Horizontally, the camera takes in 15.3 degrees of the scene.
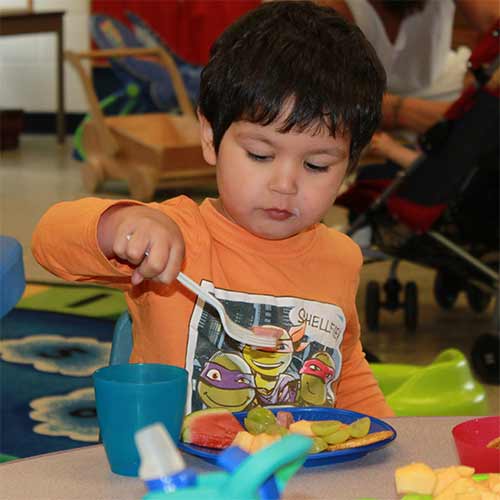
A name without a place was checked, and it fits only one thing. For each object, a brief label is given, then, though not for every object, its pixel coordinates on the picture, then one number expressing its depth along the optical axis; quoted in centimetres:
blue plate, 123
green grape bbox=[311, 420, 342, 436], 126
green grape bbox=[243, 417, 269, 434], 127
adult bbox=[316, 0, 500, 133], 296
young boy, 141
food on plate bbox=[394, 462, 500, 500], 115
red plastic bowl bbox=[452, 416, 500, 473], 123
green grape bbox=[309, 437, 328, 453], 124
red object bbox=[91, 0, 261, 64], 705
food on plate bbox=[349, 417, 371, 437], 127
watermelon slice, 126
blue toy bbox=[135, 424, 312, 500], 79
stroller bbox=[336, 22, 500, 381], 284
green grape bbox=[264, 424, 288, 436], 124
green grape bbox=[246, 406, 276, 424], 128
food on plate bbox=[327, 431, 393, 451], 125
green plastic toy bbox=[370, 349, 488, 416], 204
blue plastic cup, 121
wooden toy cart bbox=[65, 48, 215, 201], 539
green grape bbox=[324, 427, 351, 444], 126
